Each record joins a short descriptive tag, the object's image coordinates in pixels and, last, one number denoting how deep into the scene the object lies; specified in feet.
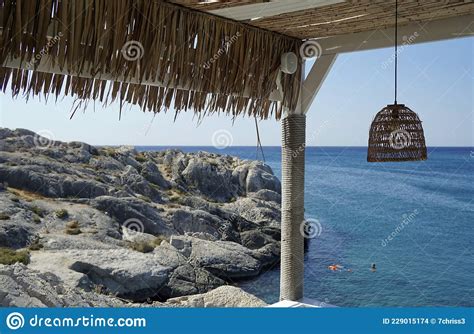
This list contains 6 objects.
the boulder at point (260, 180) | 59.16
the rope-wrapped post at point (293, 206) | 11.37
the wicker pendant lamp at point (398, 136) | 6.83
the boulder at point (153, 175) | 56.95
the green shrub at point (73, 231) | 40.19
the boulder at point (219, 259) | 41.24
